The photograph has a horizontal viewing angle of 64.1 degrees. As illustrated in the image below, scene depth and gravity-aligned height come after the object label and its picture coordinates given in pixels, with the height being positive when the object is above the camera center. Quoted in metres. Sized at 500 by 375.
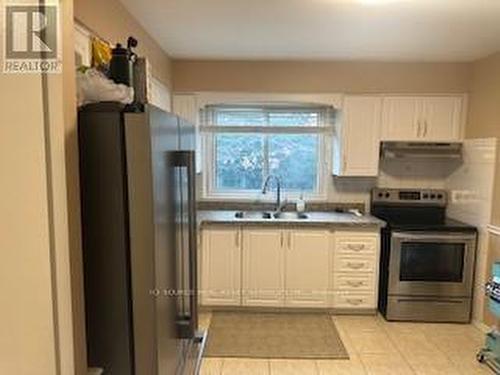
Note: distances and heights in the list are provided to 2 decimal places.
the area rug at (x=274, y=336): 3.12 -1.52
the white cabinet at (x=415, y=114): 3.94 +0.45
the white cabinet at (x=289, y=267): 3.77 -1.04
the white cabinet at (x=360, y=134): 3.95 +0.24
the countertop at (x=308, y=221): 3.74 -0.59
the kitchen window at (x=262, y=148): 4.31 +0.11
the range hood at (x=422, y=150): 3.95 +0.09
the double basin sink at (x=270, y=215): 3.90 -0.58
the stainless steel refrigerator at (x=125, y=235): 1.09 -0.22
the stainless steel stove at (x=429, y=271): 3.64 -1.03
